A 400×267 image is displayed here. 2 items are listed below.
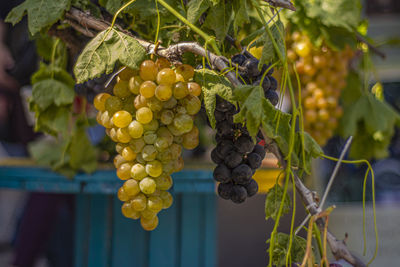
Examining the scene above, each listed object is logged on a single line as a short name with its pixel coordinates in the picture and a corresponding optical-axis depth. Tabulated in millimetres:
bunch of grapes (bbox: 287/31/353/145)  1509
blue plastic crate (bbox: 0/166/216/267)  1528
